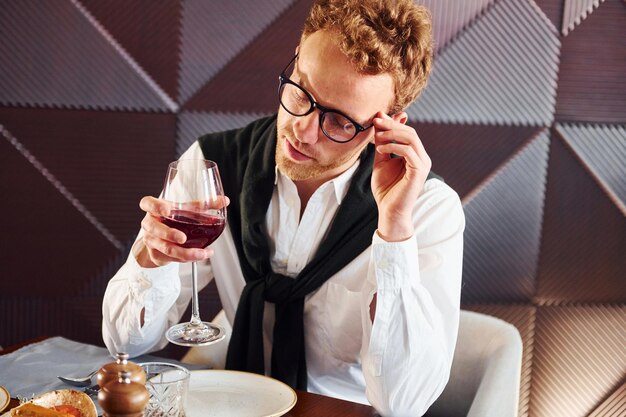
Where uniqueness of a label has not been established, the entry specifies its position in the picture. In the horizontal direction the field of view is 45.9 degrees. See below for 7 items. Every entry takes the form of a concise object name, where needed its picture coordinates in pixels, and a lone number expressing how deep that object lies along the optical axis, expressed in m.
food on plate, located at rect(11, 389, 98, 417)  1.23
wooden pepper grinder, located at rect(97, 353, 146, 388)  1.00
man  1.75
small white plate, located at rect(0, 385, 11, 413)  1.35
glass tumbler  1.24
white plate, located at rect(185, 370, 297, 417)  1.48
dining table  1.50
